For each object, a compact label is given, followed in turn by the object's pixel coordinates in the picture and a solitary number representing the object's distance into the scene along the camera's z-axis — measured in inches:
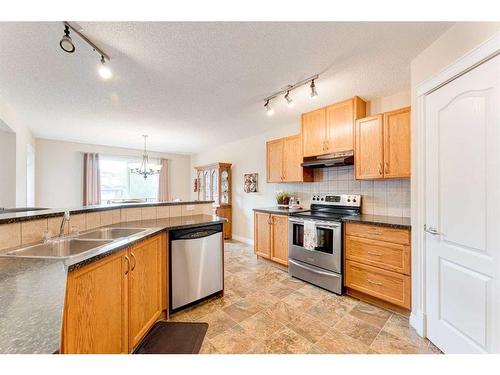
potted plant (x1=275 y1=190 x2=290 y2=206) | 152.4
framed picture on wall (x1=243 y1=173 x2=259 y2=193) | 182.7
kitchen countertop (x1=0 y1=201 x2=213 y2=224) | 51.8
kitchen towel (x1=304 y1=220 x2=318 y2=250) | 105.4
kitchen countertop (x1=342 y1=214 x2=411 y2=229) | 80.7
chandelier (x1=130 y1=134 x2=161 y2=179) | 186.1
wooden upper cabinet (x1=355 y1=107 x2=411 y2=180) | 87.9
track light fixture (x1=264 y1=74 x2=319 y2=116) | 85.0
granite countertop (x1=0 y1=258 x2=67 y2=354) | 18.9
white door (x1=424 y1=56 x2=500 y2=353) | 49.4
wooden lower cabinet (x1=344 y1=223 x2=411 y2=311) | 79.4
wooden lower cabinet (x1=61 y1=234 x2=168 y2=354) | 39.8
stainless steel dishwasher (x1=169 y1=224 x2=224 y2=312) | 79.7
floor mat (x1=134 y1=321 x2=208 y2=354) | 61.8
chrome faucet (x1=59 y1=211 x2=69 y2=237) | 60.6
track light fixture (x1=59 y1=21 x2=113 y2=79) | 57.1
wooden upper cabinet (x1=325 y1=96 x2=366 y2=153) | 104.9
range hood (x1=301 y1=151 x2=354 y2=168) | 107.0
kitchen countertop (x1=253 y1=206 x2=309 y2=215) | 124.4
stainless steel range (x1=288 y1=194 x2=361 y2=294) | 97.9
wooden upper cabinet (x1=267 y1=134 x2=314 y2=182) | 132.6
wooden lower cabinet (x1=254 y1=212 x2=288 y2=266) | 125.6
